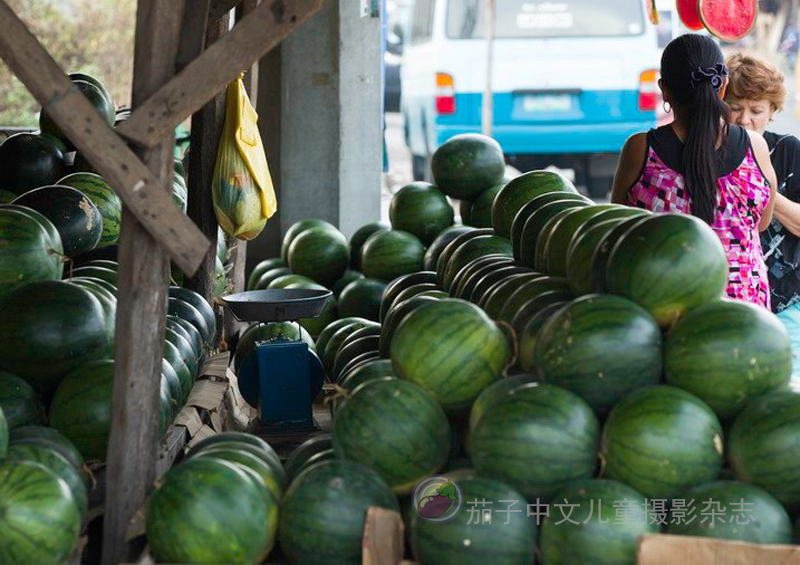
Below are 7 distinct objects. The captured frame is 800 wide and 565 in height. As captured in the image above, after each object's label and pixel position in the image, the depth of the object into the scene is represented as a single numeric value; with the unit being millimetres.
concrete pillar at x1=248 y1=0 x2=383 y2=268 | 7141
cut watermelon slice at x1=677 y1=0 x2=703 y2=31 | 5348
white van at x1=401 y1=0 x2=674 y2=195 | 11602
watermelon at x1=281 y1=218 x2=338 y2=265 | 6180
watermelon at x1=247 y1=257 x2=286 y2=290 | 6371
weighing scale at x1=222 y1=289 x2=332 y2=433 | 4242
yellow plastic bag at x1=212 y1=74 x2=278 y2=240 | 4910
